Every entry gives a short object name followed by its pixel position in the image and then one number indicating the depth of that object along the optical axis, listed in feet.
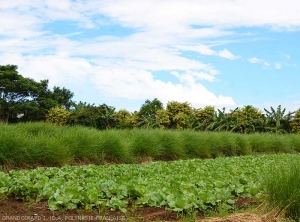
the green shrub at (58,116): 128.63
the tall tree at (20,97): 133.59
